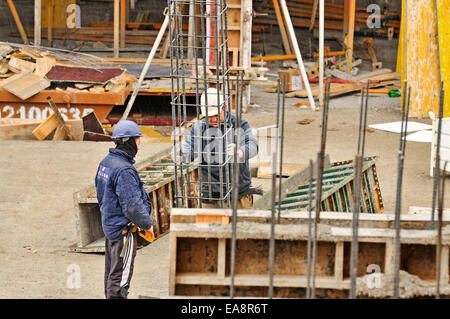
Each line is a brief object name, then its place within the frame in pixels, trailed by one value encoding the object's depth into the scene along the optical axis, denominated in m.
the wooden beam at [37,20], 35.69
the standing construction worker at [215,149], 14.27
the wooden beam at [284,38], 43.99
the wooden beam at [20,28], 40.58
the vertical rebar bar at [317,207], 10.16
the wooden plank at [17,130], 26.64
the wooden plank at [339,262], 10.41
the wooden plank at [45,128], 26.20
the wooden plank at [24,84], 28.23
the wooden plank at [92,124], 27.30
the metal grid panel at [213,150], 14.33
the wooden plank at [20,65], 30.06
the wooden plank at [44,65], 30.15
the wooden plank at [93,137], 26.95
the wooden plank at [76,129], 26.81
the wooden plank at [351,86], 36.28
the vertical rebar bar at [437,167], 9.56
